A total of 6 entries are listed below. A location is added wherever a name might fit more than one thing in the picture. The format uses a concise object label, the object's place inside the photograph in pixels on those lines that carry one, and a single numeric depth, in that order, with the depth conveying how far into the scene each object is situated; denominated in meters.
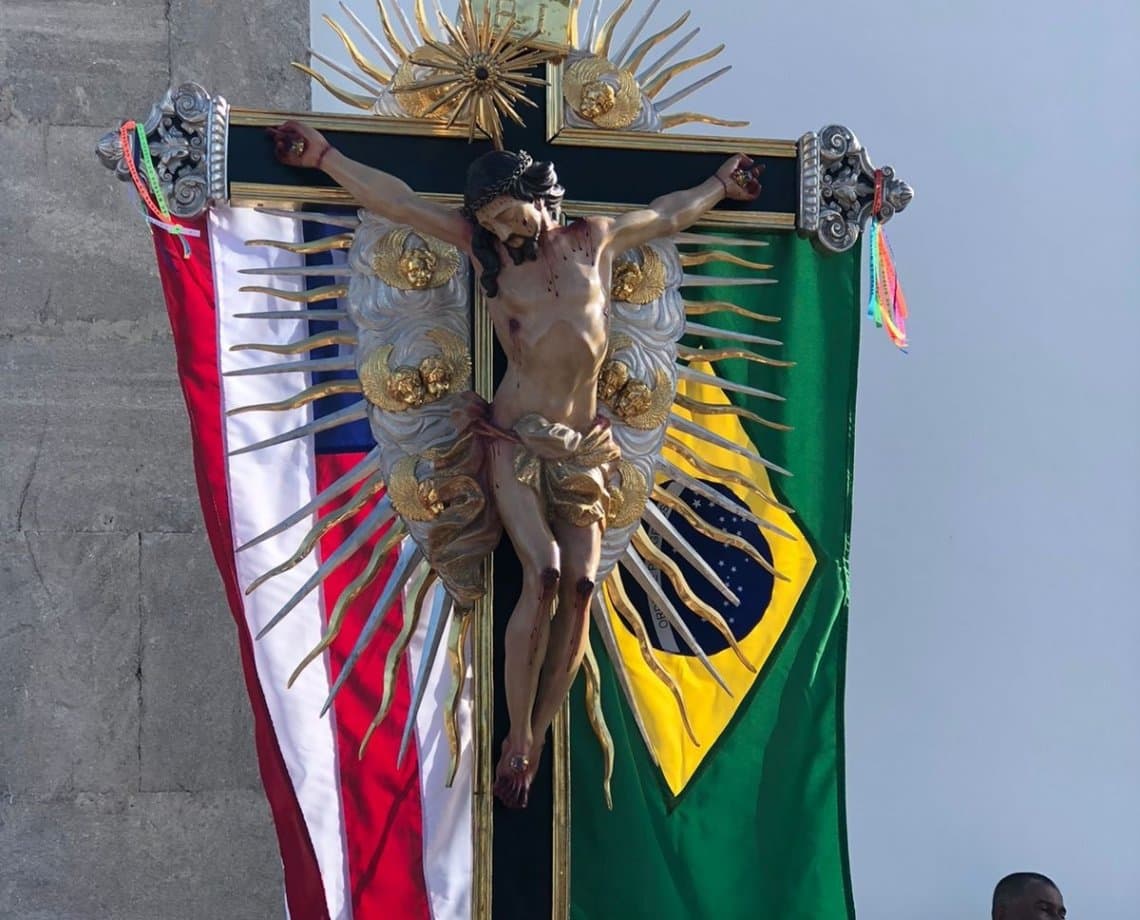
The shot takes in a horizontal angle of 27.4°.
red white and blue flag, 3.20
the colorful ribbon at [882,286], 3.24
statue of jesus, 2.94
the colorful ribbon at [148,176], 3.06
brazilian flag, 3.31
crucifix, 3.02
